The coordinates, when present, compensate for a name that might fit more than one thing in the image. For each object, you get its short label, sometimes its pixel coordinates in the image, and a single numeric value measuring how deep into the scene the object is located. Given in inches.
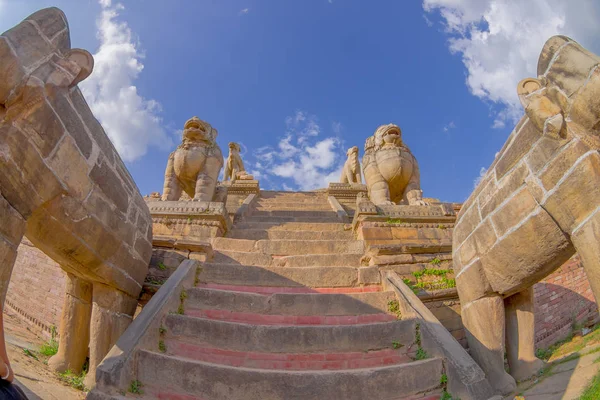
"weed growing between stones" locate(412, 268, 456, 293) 164.9
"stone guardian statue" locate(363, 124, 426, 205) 257.8
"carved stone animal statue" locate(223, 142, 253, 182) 700.7
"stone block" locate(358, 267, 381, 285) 167.3
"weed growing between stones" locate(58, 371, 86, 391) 121.3
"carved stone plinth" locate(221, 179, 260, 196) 517.7
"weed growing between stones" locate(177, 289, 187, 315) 137.7
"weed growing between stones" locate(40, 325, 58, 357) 146.4
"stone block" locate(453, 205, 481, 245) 132.1
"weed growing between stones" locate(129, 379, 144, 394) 102.0
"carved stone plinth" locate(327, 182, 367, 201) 516.4
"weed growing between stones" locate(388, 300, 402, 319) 142.7
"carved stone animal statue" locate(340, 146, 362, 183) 565.3
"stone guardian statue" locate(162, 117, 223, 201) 256.7
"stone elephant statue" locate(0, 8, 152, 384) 88.7
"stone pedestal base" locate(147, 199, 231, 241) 213.3
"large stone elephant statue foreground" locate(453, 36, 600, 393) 90.7
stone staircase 103.0
